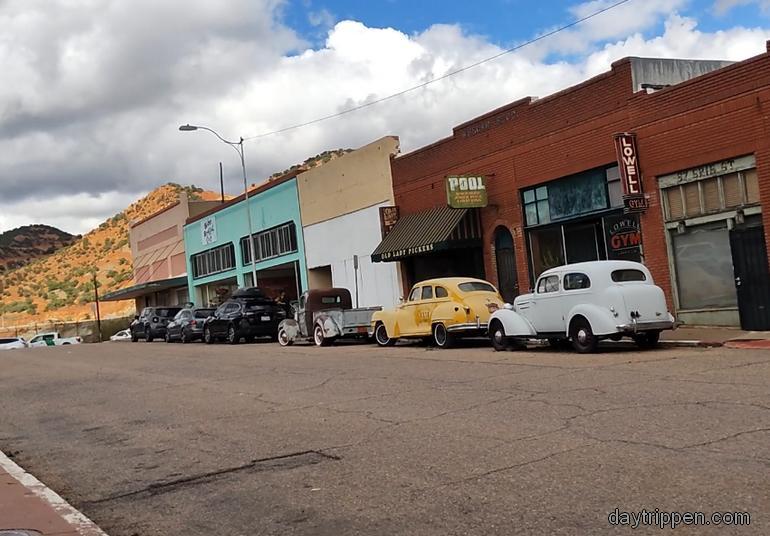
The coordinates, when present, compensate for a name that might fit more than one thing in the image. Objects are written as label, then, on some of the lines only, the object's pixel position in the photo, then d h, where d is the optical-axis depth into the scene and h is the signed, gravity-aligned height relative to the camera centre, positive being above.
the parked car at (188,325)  34.34 +0.60
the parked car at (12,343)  44.30 +0.72
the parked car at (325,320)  24.50 +0.13
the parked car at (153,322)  40.53 +1.00
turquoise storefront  39.41 +4.82
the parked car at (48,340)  50.09 +0.73
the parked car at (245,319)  30.38 +0.51
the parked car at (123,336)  50.22 +0.55
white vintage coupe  15.23 -0.21
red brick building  17.86 +2.96
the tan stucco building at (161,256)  55.41 +6.36
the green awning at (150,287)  55.62 +3.89
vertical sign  20.06 +3.03
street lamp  33.78 +7.73
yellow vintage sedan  19.25 +0.04
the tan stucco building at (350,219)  32.06 +4.50
